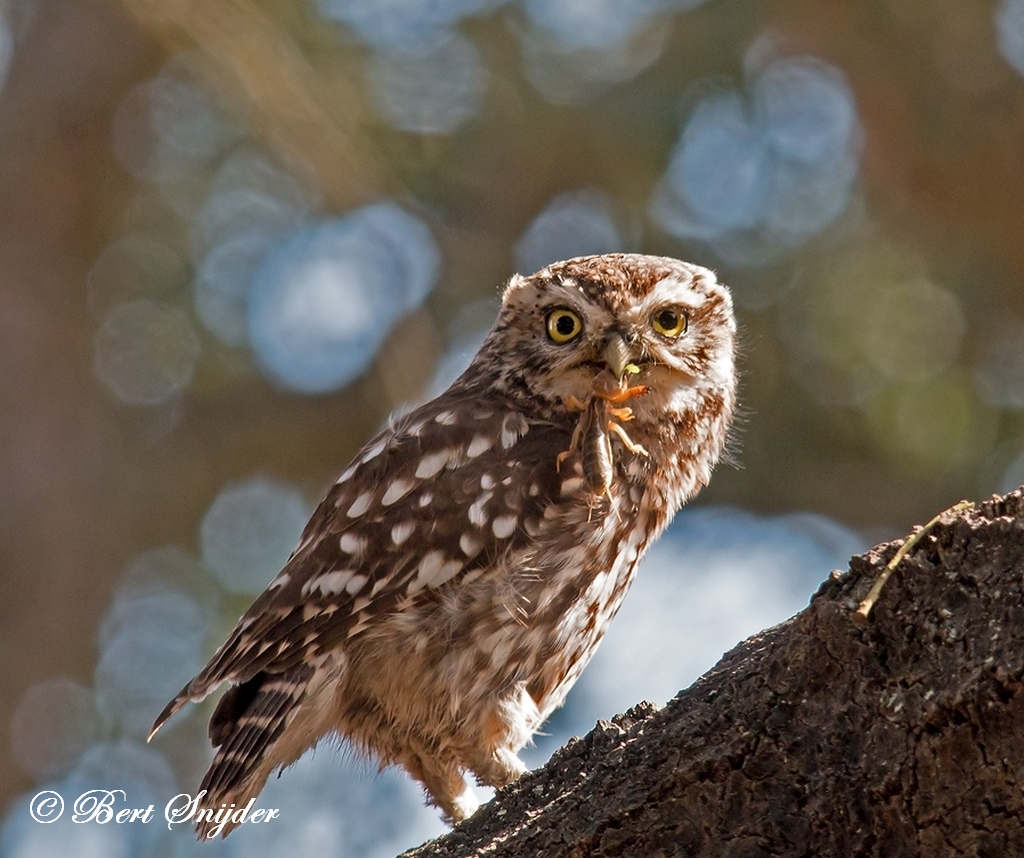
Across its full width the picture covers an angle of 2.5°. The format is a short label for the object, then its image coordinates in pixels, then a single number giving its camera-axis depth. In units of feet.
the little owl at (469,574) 22.06
